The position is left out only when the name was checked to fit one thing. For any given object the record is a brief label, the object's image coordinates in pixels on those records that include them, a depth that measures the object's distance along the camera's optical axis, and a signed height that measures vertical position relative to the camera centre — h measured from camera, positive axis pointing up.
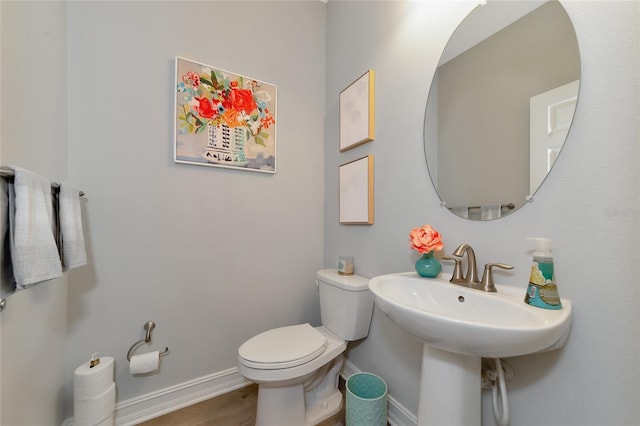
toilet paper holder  1.19 -0.65
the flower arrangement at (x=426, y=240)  0.91 -0.11
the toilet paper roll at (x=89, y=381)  0.99 -0.72
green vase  0.93 -0.21
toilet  1.01 -0.65
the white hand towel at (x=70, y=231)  0.84 -0.07
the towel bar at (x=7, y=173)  0.58 +0.09
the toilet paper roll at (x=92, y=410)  0.99 -0.84
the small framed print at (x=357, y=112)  1.31 +0.59
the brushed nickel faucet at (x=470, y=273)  0.77 -0.21
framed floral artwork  1.30 +0.54
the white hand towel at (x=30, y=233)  0.61 -0.06
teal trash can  1.01 -0.85
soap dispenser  0.62 -0.18
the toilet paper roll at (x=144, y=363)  1.13 -0.73
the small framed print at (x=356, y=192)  1.32 +0.12
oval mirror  0.69 +0.37
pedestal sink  0.53 -0.30
